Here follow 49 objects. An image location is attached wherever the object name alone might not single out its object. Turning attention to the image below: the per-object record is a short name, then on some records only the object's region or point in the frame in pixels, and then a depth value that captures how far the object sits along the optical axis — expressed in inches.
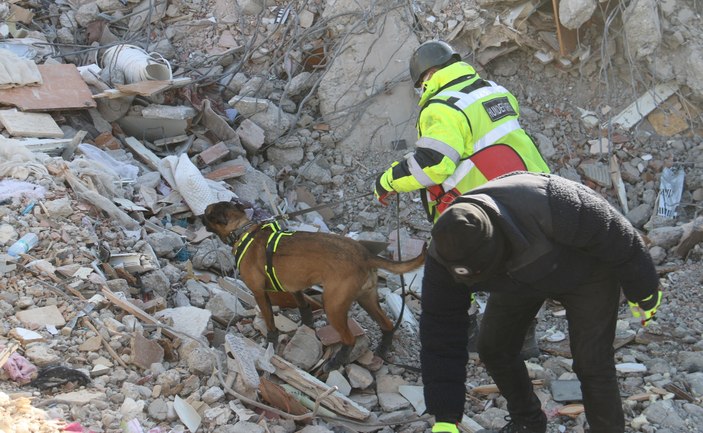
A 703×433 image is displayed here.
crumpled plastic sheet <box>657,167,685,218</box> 306.0
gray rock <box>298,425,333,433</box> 185.3
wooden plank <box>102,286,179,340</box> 215.8
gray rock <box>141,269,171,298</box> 244.5
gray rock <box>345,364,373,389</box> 223.1
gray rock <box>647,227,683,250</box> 277.6
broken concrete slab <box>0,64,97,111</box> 304.0
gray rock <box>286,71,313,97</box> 350.9
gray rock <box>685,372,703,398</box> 199.5
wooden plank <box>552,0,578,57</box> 322.3
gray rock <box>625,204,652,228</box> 307.9
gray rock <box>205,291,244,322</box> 243.1
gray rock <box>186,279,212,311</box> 247.6
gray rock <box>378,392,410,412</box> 214.2
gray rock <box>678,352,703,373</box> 211.0
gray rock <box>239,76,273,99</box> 347.4
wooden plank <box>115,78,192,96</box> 314.0
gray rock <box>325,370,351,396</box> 218.7
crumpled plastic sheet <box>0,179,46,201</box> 242.4
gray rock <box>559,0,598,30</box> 304.8
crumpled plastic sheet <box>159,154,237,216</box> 287.9
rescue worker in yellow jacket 205.8
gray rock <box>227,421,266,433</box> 178.4
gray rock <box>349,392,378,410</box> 217.3
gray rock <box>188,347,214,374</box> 201.8
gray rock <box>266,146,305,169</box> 341.1
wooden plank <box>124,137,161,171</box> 307.7
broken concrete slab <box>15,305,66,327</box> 199.8
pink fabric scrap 178.2
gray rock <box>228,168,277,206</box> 310.8
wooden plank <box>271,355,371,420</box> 202.2
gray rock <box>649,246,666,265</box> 271.9
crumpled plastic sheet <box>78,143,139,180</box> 290.2
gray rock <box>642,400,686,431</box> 187.6
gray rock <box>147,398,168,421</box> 180.4
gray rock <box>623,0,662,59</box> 305.4
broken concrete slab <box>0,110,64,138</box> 289.1
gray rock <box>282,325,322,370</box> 226.8
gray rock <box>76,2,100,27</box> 376.8
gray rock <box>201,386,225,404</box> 189.9
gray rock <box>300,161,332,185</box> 336.2
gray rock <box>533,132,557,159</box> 327.9
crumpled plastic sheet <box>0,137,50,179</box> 254.4
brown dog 214.8
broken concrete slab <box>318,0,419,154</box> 343.0
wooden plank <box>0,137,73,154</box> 276.8
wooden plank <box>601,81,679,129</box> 322.3
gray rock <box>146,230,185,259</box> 263.3
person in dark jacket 130.1
